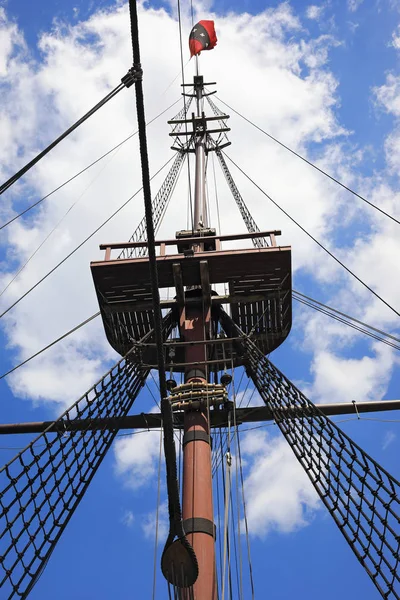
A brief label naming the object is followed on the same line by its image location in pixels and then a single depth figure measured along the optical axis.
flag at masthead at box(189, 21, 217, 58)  15.96
